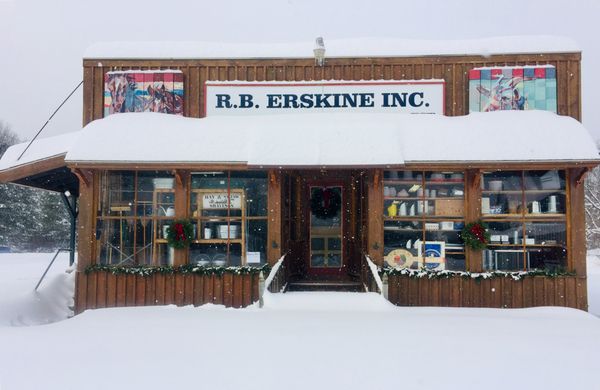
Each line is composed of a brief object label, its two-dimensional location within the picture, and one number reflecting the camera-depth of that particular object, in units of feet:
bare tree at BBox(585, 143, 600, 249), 115.74
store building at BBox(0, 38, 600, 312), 30.71
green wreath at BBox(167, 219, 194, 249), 31.60
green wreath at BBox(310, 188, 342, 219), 40.11
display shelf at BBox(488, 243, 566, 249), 31.48
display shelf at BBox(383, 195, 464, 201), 32.09
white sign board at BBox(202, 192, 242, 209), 32.78
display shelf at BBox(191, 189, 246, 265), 32.58
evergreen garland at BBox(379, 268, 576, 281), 30.86
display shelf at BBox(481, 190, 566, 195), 31.73
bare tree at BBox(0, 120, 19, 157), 149.93
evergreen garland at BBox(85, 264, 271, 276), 31.48
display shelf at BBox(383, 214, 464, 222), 31.99
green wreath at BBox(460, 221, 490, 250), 30.83
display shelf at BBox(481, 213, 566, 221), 31.63
